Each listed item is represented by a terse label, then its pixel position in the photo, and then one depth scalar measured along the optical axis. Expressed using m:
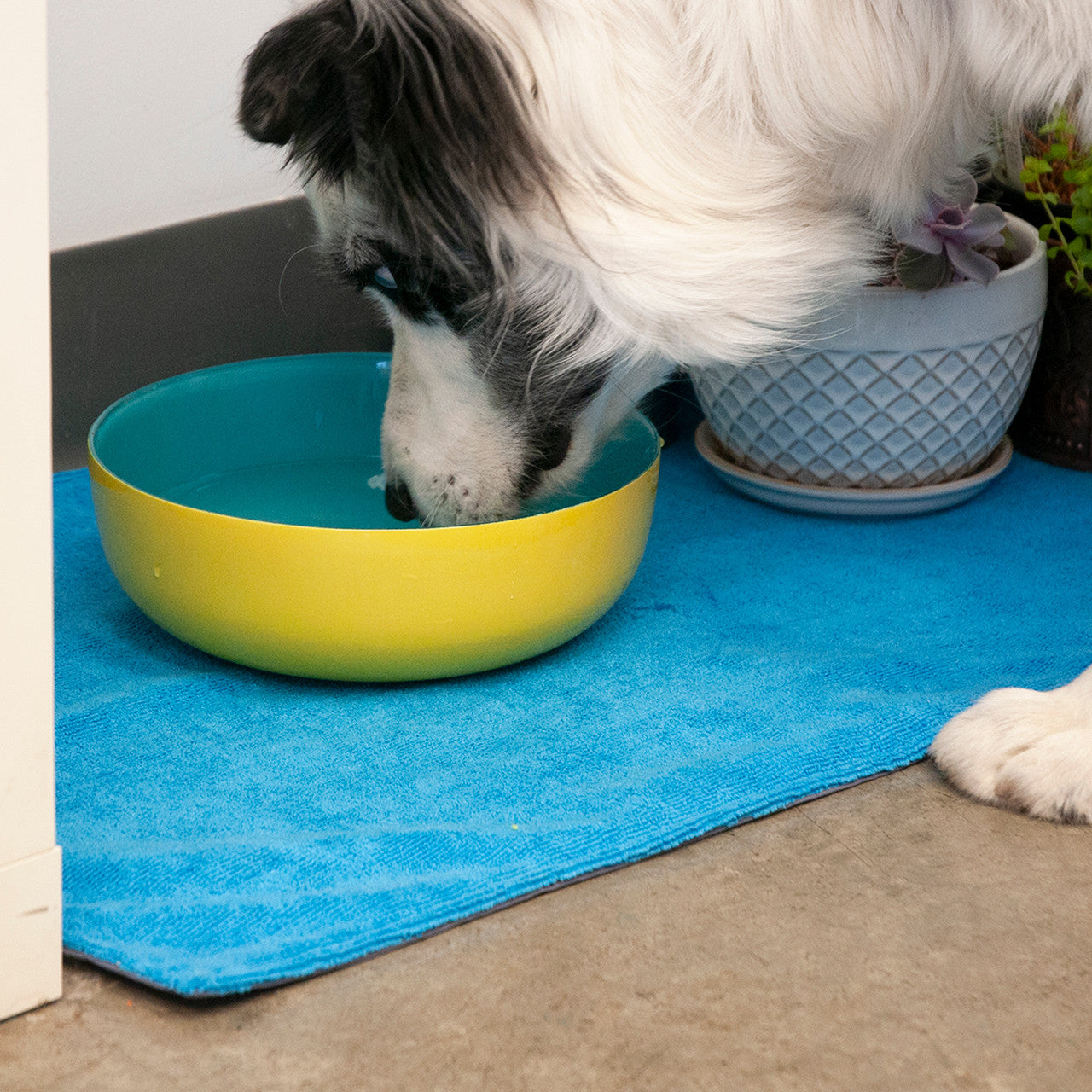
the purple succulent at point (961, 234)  1.59
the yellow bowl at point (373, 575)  1.45
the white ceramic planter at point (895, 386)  1.61
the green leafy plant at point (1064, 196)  1.65
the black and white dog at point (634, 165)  1.36
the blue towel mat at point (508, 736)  1.35
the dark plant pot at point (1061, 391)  1.72
